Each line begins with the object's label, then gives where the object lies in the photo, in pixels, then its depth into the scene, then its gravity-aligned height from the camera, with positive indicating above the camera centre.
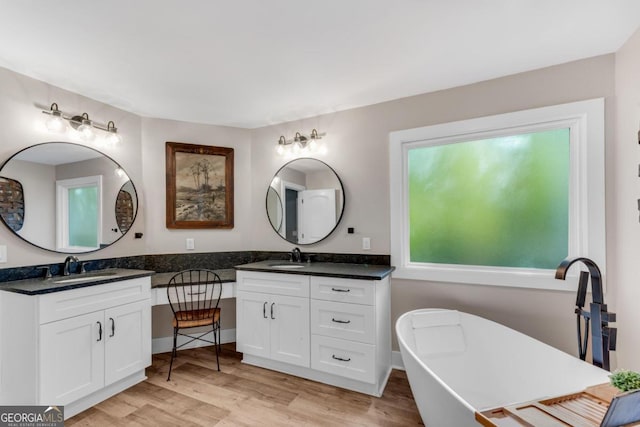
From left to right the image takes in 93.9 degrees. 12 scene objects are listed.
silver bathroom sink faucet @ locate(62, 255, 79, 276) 2.45 -0.37
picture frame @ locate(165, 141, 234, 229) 3.24 +0.34
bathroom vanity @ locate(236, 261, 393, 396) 2.34 -0.90
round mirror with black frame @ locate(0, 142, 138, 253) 2.31 +0.18
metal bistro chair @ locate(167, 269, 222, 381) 2.61 -0.74
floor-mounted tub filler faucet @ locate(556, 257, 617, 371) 1.59 -0.58
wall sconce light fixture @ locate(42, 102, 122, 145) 2.41 +0.81
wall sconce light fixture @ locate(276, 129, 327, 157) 3.14 +0.77
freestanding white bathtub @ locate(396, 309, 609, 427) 1.49 -0.93
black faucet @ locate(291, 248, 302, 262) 3.18 -0.42
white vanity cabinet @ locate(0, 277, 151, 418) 1.94 -0.91
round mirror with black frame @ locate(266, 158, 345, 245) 3.07 +0.16
